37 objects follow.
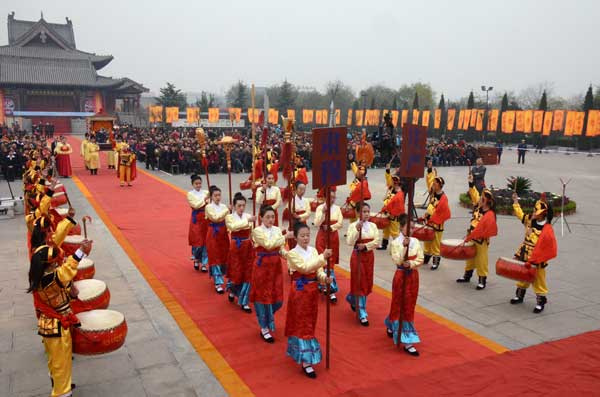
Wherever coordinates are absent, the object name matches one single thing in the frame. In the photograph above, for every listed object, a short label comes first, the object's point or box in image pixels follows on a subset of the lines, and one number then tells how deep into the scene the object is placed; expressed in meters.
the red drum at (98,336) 4.38
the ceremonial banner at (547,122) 31.94
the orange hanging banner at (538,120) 32.50
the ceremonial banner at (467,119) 37.31
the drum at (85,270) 5.99
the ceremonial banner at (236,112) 40.17
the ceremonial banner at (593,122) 29.64
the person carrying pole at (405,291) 5.46
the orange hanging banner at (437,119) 50.41
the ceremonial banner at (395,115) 42.12
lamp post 46.16
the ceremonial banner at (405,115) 48.82
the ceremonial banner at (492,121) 36.50
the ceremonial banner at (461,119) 37.69
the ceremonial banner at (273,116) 44.05
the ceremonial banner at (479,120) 36.50
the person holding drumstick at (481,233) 7.45
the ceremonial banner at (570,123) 31.55
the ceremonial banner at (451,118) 39.12
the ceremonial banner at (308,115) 43.09
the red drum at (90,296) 4.93
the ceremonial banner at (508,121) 33.78
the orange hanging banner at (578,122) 31.27
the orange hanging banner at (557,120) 31.95
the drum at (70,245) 6.85
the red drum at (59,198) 9.89
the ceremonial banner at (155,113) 41.72
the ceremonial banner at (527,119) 33.09
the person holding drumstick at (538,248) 6.54
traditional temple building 41.66
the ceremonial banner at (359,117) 43.19
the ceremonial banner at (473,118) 36.88
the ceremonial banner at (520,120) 33.38
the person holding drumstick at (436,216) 8.58
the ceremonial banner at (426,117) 38.59
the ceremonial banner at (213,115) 39.94
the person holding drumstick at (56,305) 4.17
